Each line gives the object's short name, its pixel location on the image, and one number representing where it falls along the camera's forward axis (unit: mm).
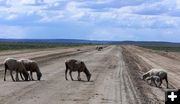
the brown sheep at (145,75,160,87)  23922
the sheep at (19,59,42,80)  23344
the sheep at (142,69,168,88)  24250
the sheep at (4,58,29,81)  22562
